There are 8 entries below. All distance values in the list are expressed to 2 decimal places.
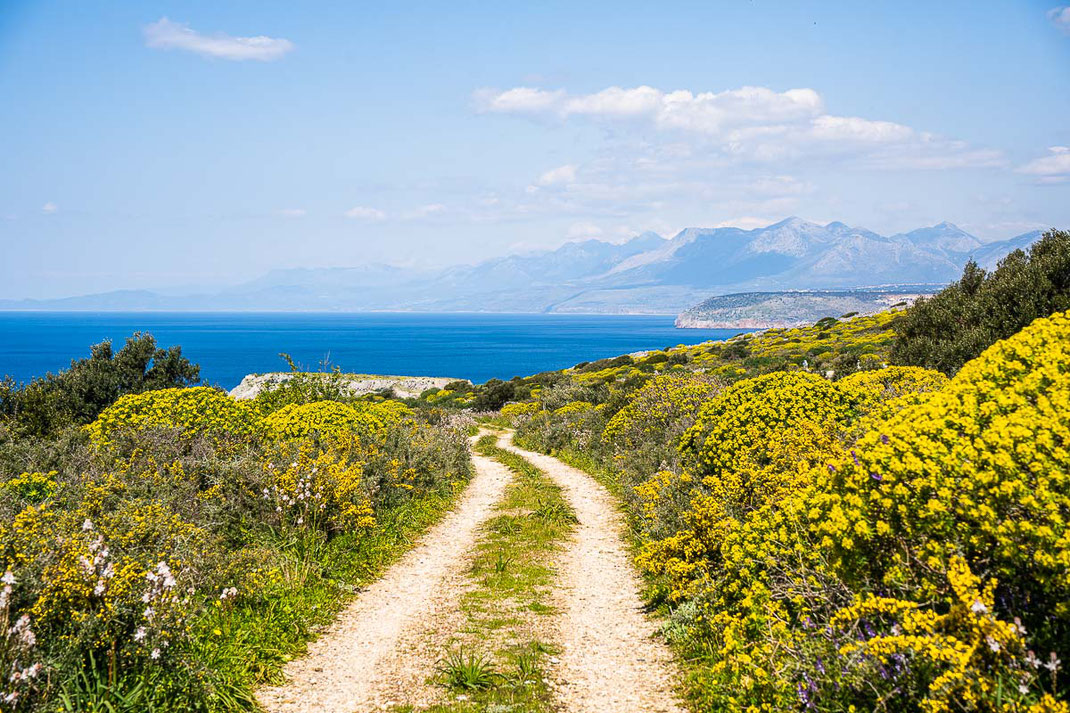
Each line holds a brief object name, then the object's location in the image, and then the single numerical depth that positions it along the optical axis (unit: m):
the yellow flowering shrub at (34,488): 9.05
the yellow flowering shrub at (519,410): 38.50
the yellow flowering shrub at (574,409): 28.89
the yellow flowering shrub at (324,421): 13.78
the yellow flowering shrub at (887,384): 11.43
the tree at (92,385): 21.17
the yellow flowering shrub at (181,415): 13.14
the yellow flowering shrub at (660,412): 16.94
